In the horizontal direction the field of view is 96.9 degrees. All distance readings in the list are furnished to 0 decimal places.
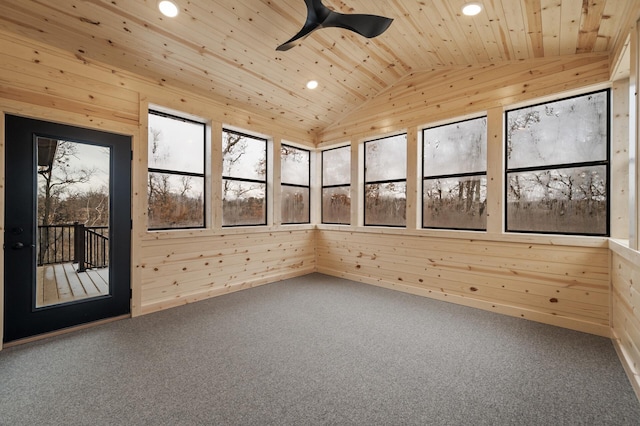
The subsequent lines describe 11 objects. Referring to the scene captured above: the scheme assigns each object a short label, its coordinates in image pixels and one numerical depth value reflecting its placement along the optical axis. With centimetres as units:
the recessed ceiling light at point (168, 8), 257
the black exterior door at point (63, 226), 260
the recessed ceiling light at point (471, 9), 263
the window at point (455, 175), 374
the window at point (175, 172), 359
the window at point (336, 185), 524
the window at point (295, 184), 520
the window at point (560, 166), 296
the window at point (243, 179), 432
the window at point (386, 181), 452
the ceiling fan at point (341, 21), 235
